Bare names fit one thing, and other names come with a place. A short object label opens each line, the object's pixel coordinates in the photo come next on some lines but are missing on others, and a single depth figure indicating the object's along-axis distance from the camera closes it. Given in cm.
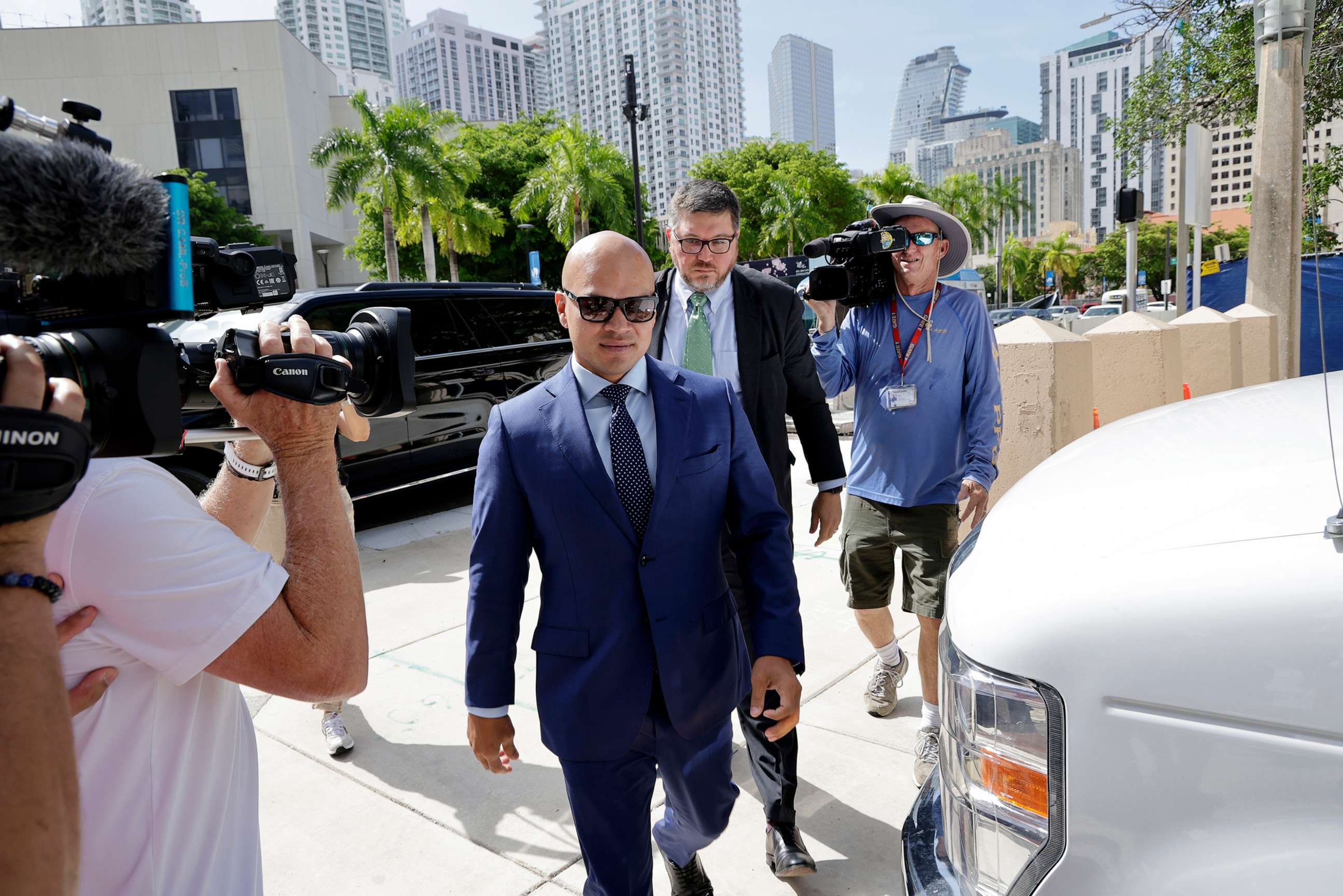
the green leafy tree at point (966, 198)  6700
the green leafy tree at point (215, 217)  4144
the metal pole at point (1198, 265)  1136
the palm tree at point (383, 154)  2992
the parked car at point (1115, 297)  4533
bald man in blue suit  202
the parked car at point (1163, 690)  104
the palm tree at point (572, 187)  3491
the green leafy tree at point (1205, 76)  998
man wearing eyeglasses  301
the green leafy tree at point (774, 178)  4569
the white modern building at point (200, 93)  5141
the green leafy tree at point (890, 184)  4969
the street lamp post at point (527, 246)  4031
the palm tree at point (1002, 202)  7406
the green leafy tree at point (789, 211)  4341
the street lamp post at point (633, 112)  1948
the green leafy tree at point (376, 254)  4072
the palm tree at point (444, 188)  3089
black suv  659
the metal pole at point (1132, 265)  861
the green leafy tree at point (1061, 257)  8869
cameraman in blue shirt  331
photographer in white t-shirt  109
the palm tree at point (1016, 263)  9044
